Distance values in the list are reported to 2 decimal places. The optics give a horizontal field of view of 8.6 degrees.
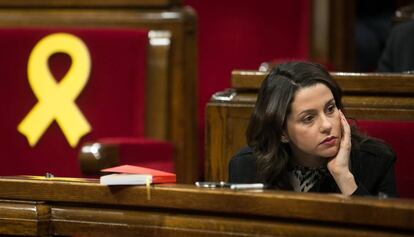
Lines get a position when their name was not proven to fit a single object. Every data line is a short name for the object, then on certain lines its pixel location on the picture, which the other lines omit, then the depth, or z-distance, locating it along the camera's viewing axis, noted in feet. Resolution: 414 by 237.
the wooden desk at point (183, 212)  17.81
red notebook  18.54
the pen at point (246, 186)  18.42
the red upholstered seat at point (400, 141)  20.79
